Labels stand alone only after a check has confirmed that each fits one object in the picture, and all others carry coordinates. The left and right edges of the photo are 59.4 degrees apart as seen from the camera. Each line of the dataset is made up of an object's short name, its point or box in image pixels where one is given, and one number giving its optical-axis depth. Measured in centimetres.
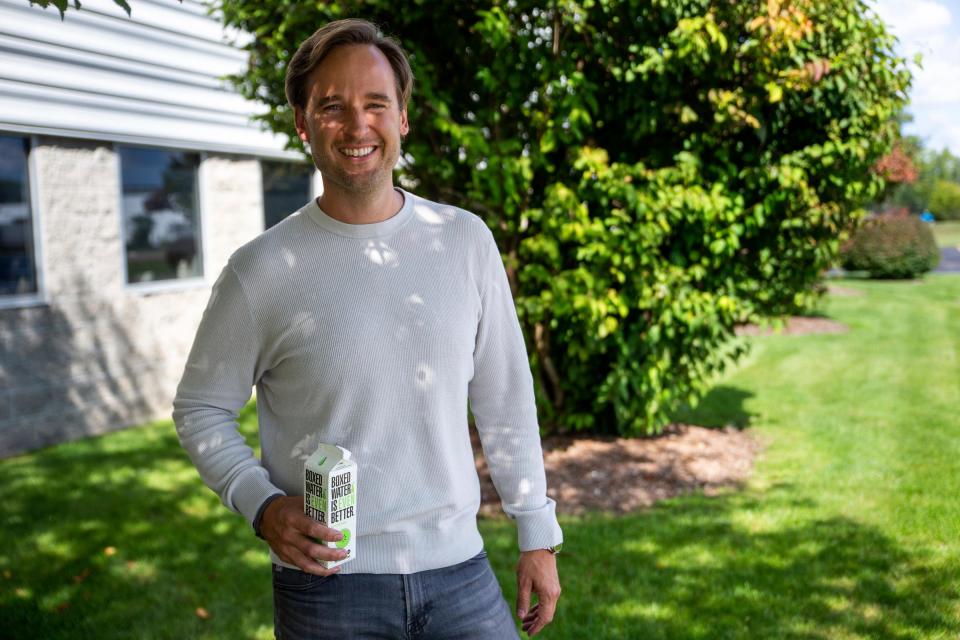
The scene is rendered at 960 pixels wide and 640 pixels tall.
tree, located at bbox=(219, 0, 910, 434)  571
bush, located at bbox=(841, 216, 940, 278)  2255
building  719
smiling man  194
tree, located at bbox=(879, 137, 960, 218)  9576
